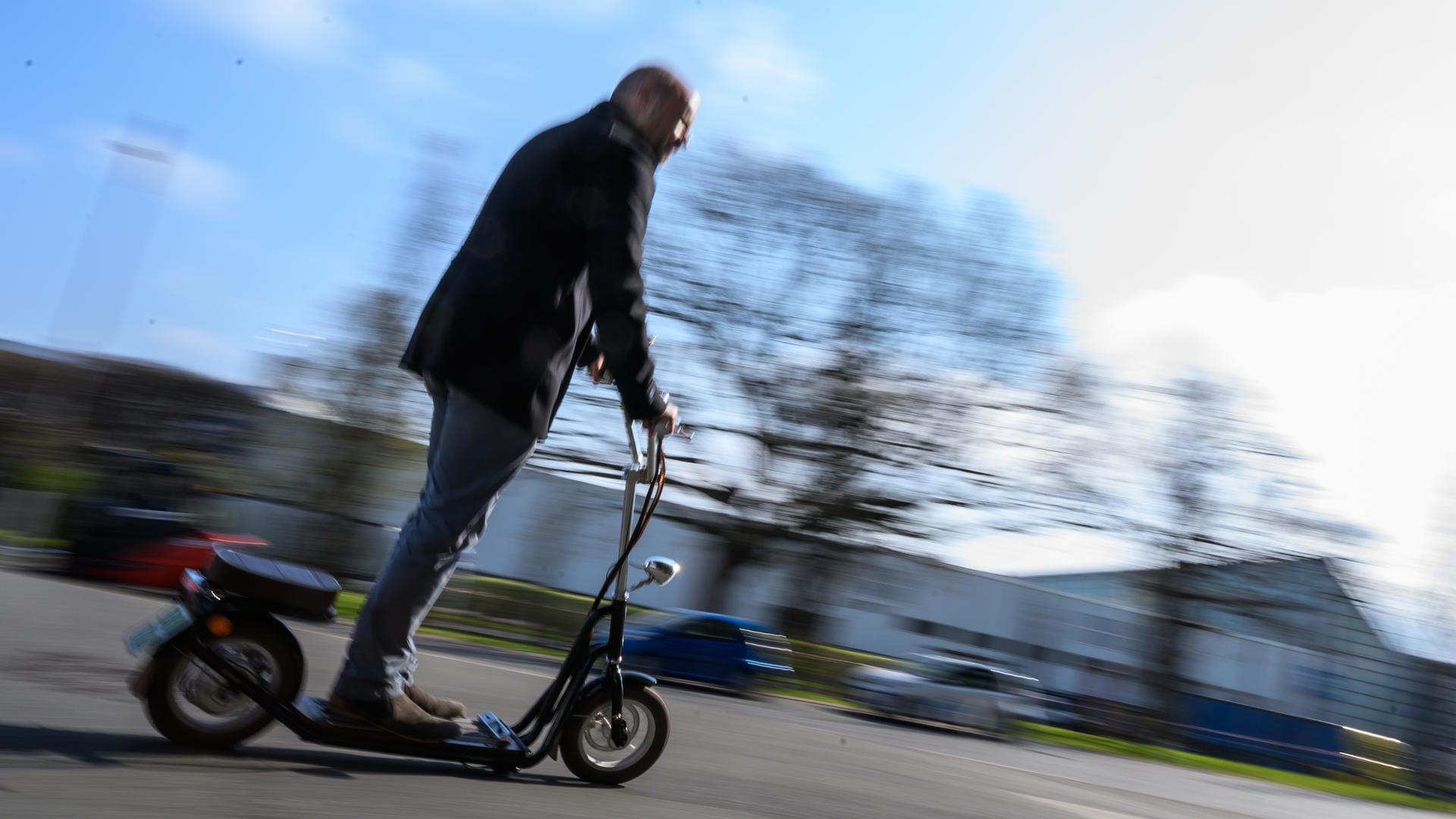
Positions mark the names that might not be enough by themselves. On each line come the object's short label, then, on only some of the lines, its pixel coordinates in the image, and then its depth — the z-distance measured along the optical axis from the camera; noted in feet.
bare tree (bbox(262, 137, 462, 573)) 72.13
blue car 59.93
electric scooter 10.14
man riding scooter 10.78
